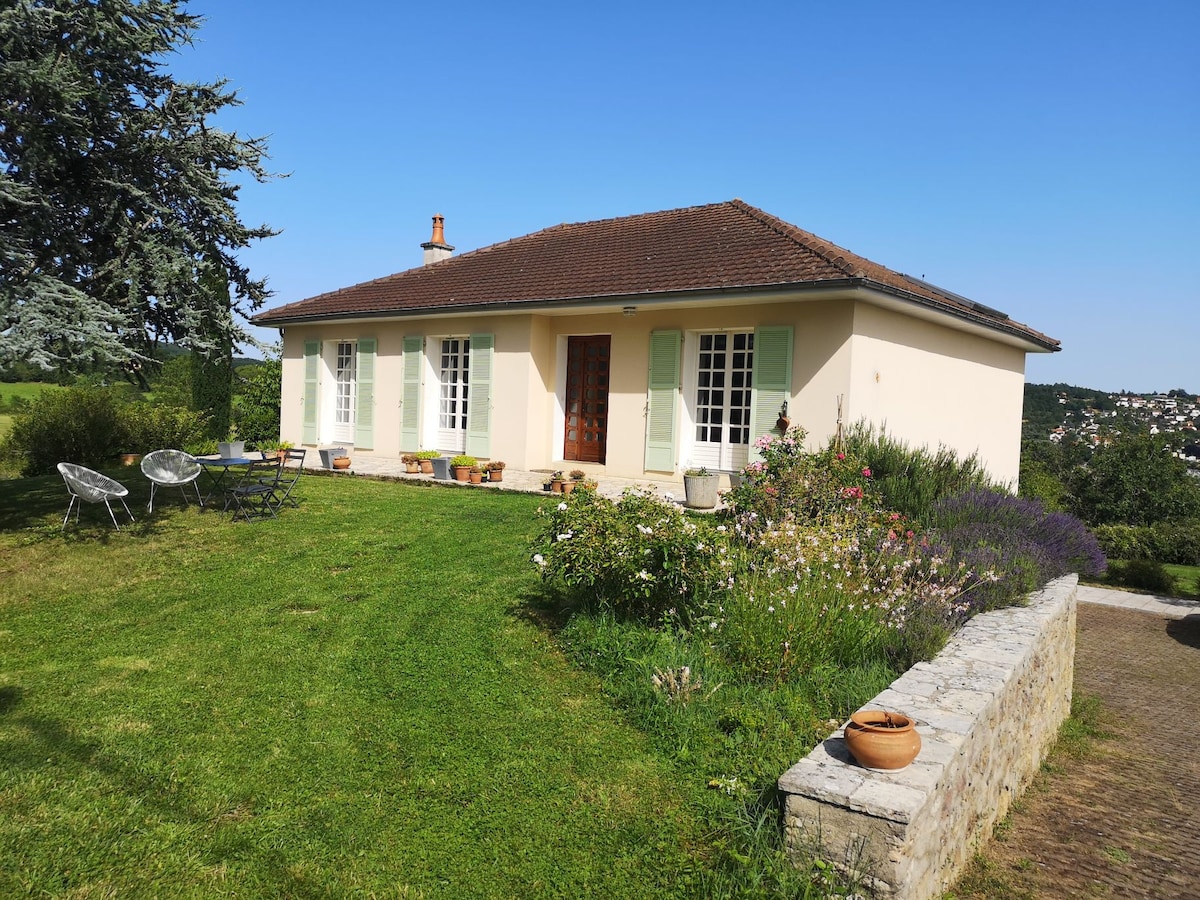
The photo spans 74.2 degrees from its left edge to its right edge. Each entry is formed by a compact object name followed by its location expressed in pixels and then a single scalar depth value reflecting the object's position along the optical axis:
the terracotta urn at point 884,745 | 3.10
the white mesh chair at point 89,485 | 7.65
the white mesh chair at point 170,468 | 8.49
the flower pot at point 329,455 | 14.47
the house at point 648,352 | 11.30
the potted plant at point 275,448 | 15.68
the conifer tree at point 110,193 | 6.80
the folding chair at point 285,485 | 9.37
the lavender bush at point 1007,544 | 6.09
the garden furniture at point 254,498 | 8.80
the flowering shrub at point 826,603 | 4.70
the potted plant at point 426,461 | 14.02
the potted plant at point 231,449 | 12.95
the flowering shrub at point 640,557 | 5.25
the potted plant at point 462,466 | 13.06
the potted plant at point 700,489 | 10.75
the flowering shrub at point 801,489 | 7.23
